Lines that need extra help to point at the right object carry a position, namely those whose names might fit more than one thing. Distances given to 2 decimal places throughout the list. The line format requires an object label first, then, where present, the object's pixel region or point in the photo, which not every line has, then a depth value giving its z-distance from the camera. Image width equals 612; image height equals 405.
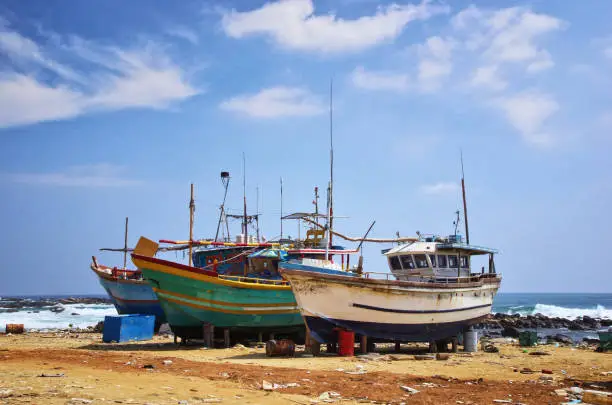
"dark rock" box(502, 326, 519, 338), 35.07
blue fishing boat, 30.95
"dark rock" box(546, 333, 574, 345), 28.67
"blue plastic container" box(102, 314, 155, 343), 22.44
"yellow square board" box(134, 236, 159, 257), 20.58
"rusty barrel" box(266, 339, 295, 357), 16.92
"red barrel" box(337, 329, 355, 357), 17.13
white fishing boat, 17.27
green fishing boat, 20.25
